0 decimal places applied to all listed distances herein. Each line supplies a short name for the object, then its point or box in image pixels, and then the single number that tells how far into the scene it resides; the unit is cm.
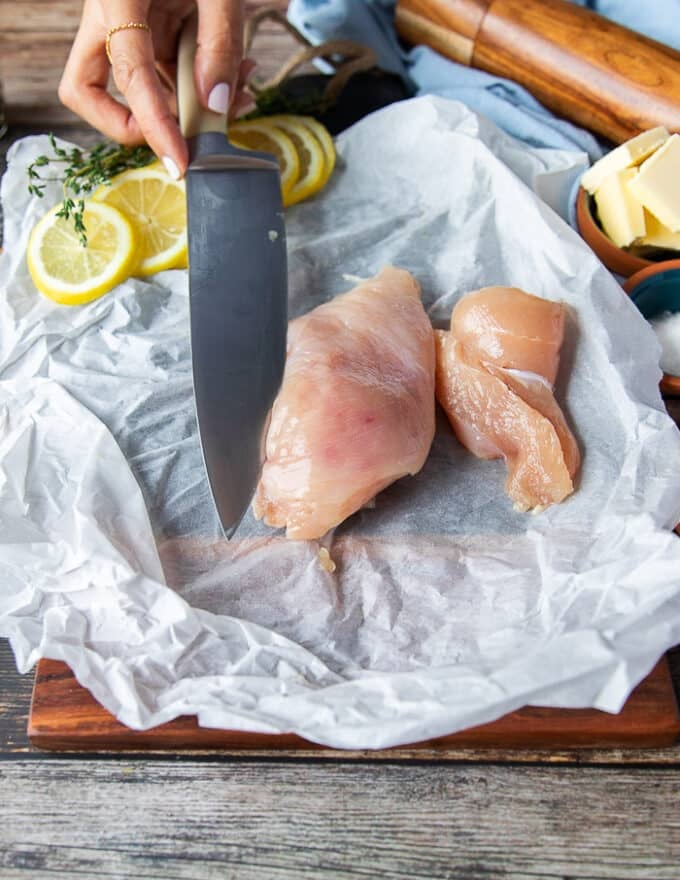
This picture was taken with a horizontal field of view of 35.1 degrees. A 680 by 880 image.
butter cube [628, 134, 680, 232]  53
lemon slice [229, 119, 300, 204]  58
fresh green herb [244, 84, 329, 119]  62
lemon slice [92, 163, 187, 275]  56
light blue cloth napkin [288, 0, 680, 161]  60
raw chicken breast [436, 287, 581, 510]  47
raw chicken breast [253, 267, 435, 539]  46
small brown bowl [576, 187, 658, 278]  54
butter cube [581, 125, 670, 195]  54
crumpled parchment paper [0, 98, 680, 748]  41
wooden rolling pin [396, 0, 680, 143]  58
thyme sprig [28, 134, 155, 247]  56
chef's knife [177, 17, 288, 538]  46
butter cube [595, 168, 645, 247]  53
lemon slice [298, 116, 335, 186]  60
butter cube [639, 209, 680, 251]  54
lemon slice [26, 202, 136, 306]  54
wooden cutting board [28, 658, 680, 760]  42
